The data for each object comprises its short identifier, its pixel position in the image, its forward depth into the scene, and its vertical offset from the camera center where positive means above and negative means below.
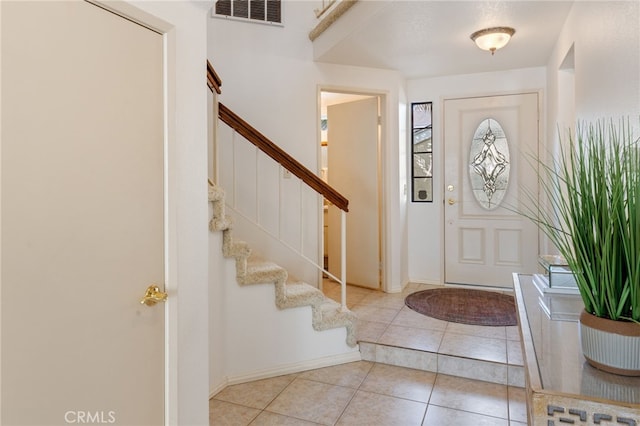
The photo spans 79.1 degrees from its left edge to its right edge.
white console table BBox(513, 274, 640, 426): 0.86 -0.44
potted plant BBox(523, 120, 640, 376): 0.95 -0.14
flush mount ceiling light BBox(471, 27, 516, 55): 2.94 +1.27
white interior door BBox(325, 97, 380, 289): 4.18 +0.24
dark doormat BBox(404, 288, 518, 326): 3.27 -0.96
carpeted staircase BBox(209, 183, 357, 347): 2.34 -0.50
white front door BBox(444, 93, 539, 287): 3.99 +0.18
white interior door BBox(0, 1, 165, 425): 1.02 -0.03
